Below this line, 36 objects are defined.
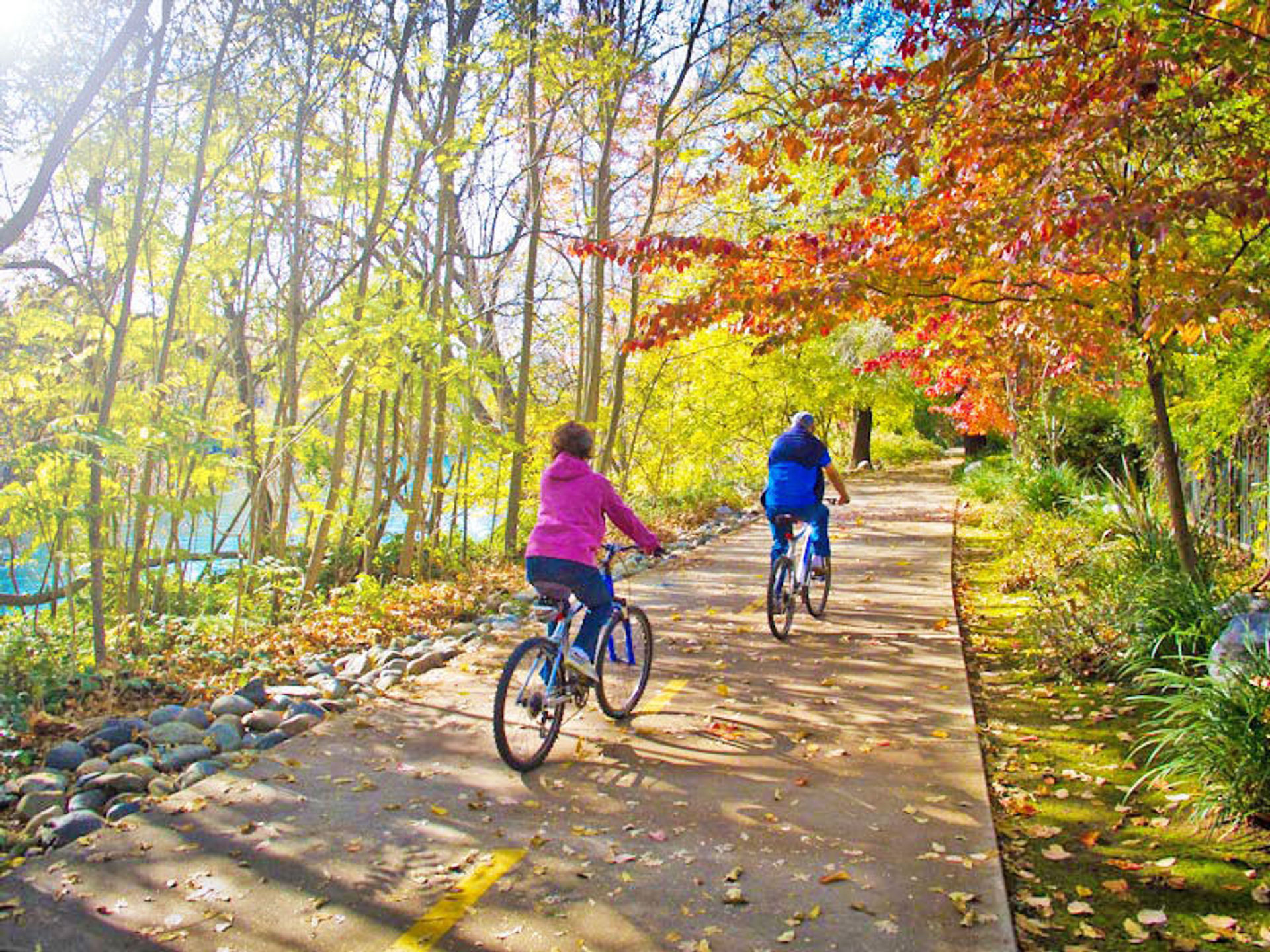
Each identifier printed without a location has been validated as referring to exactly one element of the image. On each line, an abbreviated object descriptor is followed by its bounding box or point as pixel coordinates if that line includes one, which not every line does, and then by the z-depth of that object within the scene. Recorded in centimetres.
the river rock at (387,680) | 696
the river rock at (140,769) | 502
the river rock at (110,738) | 548
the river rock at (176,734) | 558
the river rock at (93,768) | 503
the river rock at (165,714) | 591
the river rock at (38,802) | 459
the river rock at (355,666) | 728
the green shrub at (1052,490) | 1471
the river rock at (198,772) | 497
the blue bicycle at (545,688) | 503
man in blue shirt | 826
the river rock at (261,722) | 596
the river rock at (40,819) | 439
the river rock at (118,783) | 484
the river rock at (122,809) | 454
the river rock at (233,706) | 614
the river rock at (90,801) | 464
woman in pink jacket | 538
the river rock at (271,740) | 566
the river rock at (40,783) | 480
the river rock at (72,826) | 429
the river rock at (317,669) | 732
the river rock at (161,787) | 484
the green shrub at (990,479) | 1825
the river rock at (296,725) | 588
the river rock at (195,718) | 593
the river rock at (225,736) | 557
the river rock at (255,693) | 646
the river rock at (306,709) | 617
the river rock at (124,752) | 532
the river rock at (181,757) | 524
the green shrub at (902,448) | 3934
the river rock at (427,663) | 731
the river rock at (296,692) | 650
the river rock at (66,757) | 519
